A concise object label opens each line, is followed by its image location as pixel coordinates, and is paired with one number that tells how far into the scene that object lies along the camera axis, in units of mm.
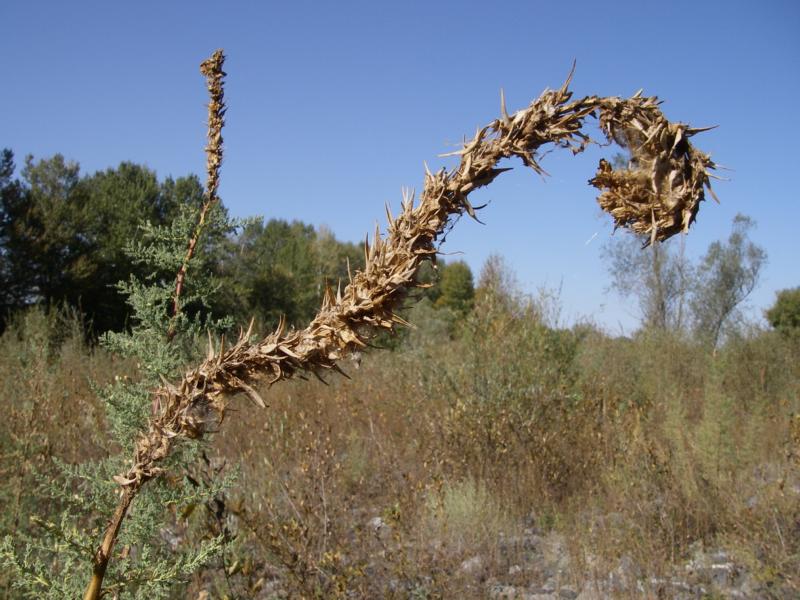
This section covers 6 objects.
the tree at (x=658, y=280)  23625
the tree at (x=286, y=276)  23733
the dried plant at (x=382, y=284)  1031
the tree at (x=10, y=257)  18812
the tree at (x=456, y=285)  38531
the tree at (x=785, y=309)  21355
